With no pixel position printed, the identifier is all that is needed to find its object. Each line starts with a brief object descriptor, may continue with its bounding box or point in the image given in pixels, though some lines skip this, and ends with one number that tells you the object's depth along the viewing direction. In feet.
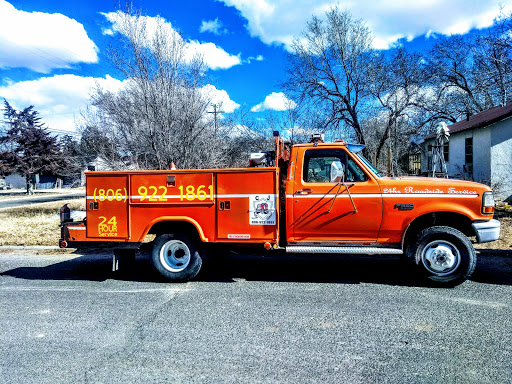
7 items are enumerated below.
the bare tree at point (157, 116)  38.70
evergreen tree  137.80
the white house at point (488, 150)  50.21
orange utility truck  18.37
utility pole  46.62
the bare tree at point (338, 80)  69.41
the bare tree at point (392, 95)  69.62
